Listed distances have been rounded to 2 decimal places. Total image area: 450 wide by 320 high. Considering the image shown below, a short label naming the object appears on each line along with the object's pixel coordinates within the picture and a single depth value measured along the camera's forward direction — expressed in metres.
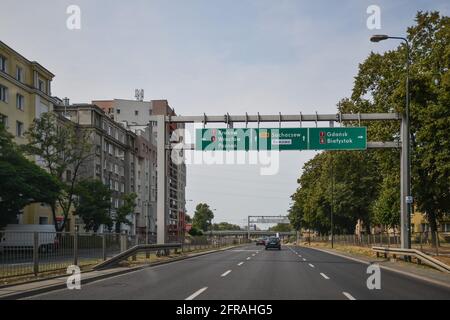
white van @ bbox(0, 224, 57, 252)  14.66
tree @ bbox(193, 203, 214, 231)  164.75
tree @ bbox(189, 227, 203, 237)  125.44
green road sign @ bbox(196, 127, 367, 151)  29.78
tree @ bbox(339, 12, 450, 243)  32.06
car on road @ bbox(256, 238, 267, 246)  81.79
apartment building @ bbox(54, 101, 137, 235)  68.44
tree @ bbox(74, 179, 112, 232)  52.88
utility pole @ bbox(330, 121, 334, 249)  57.34
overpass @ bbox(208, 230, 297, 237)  176.81
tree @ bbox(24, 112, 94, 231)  44.53
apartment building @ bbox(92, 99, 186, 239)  100.43
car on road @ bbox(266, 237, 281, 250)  52.31
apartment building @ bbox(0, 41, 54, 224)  46.41
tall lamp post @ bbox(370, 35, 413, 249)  25.45
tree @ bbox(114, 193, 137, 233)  64.75
